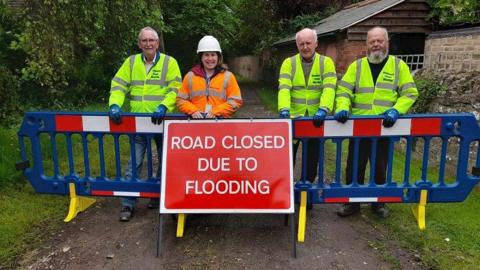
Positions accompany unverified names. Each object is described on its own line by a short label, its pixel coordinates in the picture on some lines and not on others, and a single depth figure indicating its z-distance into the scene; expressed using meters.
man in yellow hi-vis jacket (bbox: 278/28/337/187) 4.34
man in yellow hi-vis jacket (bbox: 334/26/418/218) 4.16
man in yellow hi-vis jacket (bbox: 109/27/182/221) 4.54
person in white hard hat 4.32
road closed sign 3.88
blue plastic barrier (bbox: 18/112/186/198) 4.27
